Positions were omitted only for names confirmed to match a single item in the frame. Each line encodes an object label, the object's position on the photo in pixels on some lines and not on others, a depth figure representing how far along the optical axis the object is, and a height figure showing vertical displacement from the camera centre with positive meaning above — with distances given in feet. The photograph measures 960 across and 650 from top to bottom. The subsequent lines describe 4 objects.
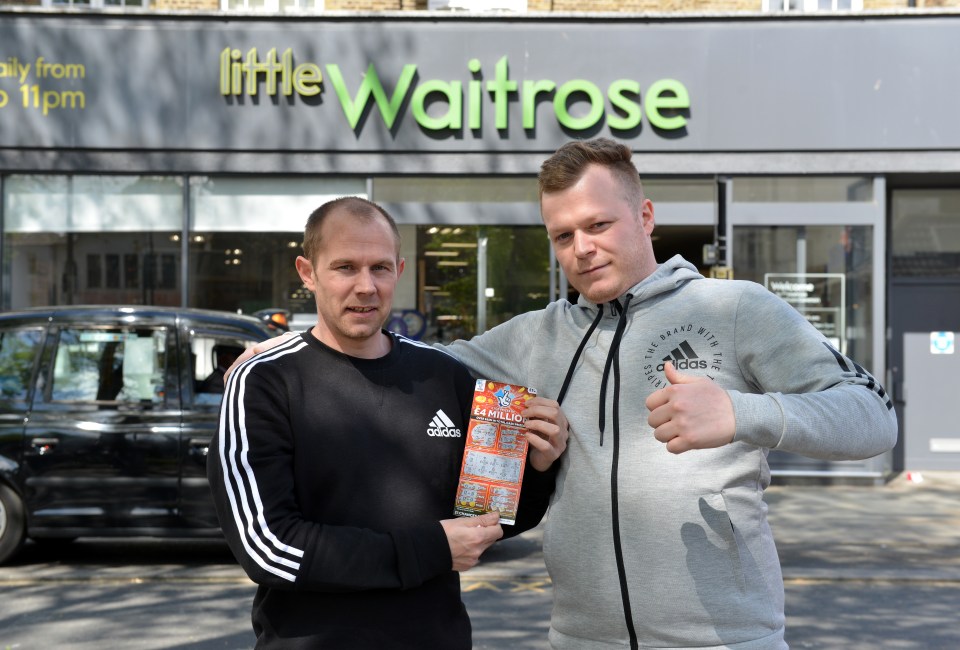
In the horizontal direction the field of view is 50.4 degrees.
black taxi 25.70 -2.58
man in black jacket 7.51 -1.16
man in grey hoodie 7.55 -0.79
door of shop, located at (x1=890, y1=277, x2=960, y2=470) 43.70 -2.02
